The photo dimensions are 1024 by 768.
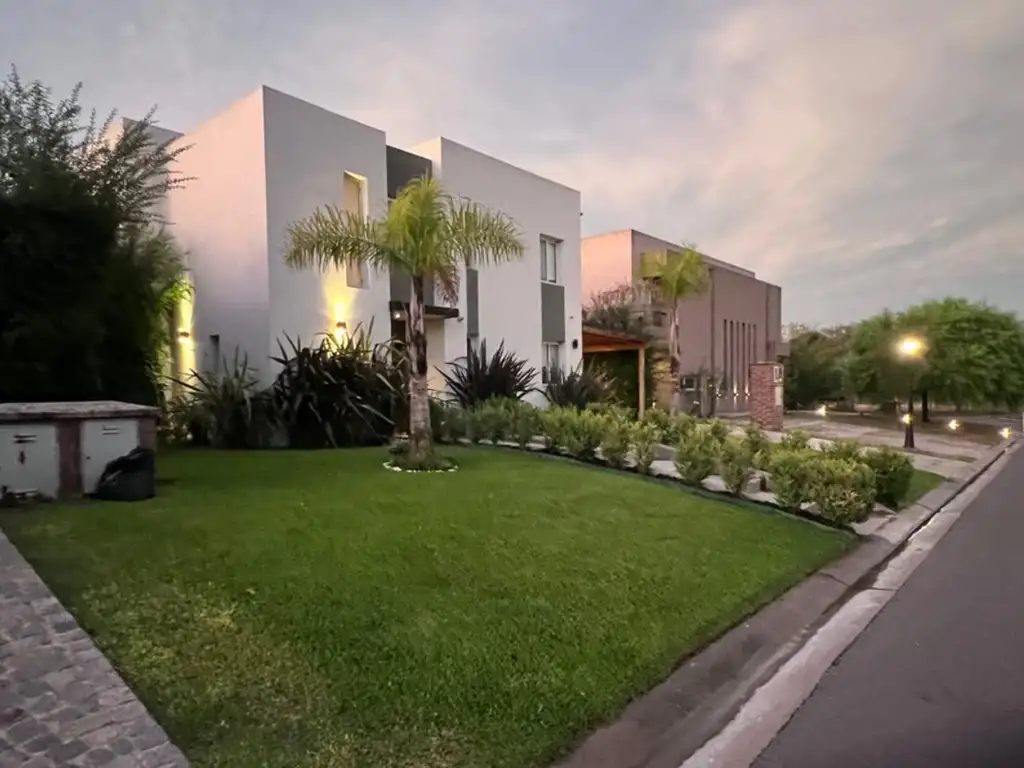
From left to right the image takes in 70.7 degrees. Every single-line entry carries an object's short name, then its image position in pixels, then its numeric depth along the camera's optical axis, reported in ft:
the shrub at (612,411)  42.50
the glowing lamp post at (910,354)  67.92
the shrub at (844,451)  34.55
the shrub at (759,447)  34.14
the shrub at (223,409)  39.73
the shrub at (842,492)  29.32
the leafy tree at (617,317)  81.66
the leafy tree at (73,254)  28.91
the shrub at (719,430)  39.27
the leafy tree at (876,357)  98.73
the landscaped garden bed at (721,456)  30.19
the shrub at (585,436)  38.97
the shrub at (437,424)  44.73
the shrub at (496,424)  43.93
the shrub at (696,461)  33.63
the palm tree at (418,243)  30.32
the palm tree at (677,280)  66.64
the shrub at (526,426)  43.06
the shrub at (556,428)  40.32
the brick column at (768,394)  78.23
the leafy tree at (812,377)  143.84
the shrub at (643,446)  36.32
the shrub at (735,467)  32.22
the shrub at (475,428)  44.37
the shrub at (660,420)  46.21
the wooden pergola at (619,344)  72.02
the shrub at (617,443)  37.68
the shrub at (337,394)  40.19
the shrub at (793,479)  30.27
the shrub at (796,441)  36.64
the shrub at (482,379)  51.67
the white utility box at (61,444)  22.44
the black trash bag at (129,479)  23.30
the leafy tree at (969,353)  100.42
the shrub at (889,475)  35.60
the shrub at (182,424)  40.70
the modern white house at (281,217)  41.93
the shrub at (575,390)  58.49
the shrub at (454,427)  44.80
